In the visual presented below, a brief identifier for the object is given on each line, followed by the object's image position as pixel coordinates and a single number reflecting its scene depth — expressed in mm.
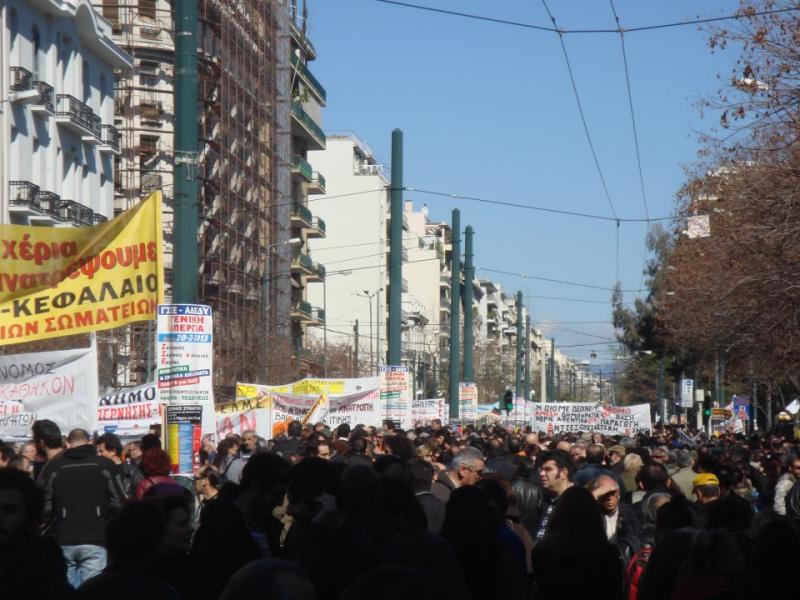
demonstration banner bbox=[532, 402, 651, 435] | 35906
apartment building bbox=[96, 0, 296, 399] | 53000
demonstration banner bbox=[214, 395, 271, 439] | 25703
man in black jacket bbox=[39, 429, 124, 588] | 10031
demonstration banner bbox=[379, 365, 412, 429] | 28609
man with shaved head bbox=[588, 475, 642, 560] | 8938
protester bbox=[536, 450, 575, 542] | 10445
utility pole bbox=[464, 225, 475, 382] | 43750
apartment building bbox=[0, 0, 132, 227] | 39562
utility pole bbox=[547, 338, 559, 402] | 103662
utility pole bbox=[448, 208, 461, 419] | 39906
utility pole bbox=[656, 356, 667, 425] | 75719
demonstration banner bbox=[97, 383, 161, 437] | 19344
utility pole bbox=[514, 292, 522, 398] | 68588
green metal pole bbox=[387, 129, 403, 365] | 29766
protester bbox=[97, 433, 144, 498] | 11594
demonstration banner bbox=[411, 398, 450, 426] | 39219
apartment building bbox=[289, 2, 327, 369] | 72688
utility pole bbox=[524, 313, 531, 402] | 71606
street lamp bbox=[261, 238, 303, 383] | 52000
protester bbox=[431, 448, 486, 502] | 10117
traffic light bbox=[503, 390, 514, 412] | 43625
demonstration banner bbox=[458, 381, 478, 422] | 40531
